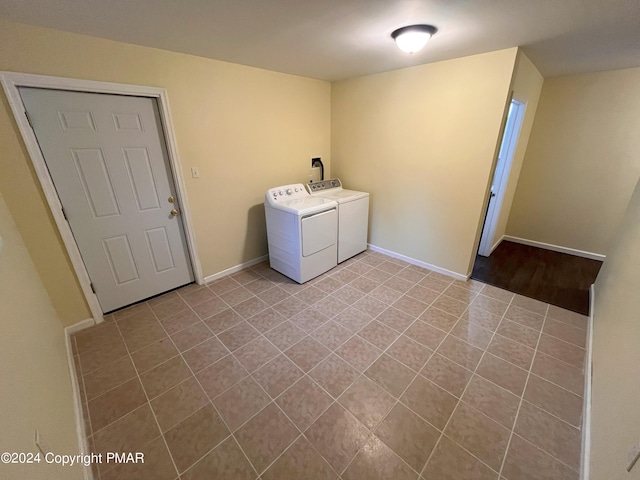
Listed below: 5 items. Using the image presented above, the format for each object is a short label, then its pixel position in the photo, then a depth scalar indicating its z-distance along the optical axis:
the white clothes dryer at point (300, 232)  2.76
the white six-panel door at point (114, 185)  1.94
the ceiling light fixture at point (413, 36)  1.75
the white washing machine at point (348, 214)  3.23
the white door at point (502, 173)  2.92
